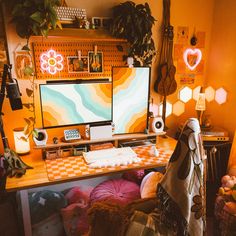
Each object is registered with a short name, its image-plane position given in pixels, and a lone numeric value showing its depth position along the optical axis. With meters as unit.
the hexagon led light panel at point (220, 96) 2.38
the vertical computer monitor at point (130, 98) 2.03
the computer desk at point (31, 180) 1.53
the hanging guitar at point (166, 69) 2.26
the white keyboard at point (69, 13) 1.76
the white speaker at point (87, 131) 1.98
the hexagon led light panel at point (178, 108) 2.51
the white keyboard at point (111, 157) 1.79
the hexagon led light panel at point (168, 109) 2.44
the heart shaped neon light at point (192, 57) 2.40
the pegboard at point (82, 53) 1.91
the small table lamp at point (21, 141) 1.88
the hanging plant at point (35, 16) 1.58
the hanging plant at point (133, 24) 1.85
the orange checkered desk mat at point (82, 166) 1.65
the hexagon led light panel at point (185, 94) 2.50
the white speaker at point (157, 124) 2.18
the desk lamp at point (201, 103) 2.32
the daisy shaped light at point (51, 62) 1.92
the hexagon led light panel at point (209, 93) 2.52
